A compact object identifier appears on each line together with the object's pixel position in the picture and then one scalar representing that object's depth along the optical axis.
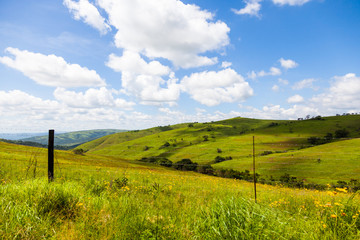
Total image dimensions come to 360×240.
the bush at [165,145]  191.64
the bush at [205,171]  68.12
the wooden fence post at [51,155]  7.83
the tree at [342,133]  153.38
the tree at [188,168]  79.22
